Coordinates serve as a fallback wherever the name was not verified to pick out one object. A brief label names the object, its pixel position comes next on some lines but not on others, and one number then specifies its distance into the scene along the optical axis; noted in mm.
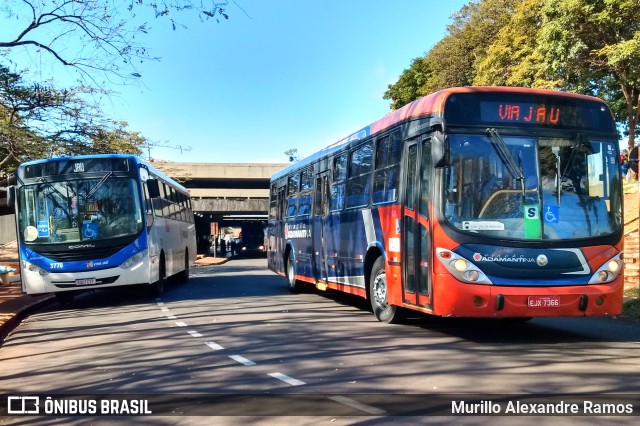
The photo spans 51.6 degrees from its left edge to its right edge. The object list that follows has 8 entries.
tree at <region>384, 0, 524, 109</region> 41062
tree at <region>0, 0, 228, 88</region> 12883
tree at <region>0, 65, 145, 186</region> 17453
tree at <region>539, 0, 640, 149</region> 25906
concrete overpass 55000
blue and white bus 14711
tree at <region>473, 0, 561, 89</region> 30678
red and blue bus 8414
